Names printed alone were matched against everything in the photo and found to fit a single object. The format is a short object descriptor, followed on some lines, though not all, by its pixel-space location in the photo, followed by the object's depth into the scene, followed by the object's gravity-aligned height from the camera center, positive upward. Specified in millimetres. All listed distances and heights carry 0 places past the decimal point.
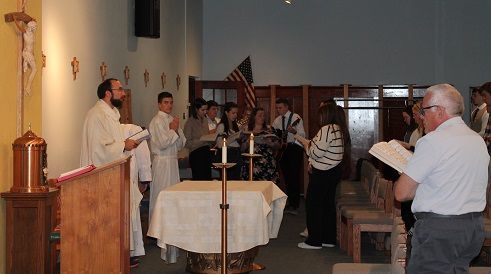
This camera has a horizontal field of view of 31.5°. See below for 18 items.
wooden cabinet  6449 -679
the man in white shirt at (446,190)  4297 -251
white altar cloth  7145 -640
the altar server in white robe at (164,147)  9938 -74
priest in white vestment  8047 +63
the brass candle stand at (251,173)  7981 -299
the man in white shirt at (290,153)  13477 -201
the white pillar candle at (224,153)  6488 -98
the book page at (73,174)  5971 -229
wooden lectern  5968 -561
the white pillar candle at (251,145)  7416 -44
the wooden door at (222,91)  16109 +920
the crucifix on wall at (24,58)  6699 +650
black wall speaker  11445 +1619
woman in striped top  9344 -359
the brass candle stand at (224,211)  6474 -536
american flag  17633 +1372
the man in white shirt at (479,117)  9461 +258
